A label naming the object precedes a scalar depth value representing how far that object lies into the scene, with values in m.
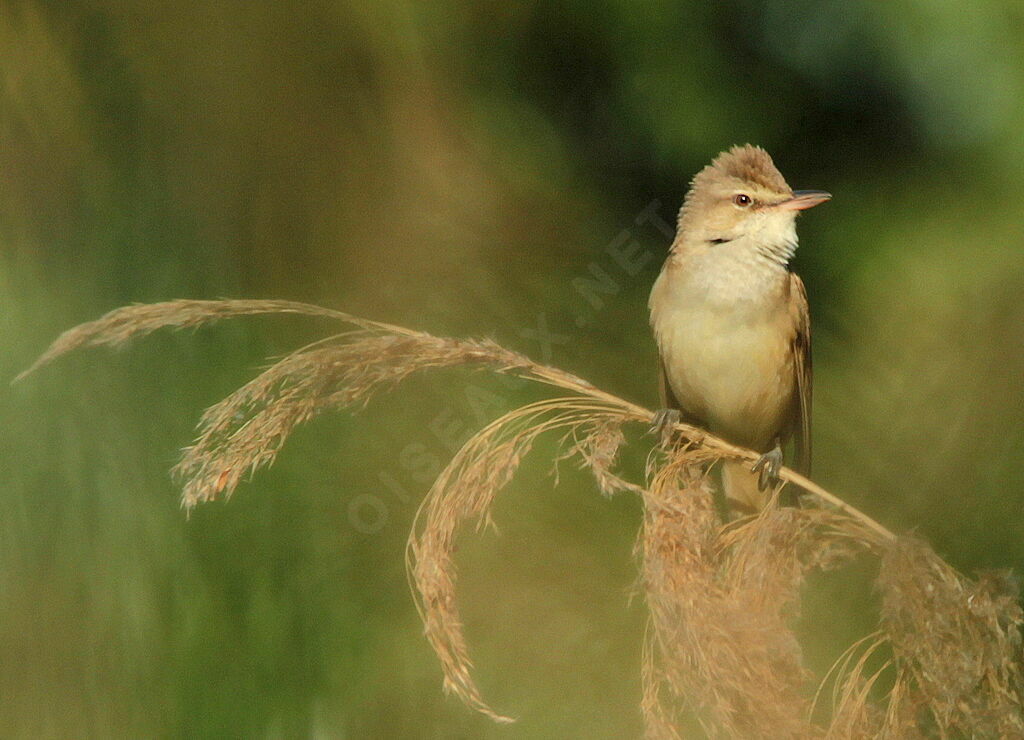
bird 6.11
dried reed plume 5.96
